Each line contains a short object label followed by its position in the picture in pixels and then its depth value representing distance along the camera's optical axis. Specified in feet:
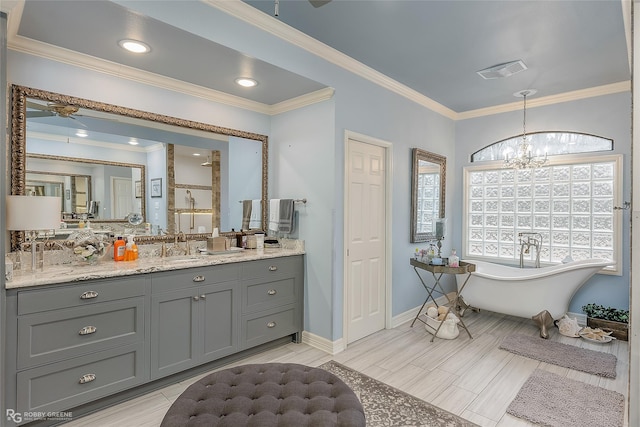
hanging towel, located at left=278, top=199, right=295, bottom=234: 11.25
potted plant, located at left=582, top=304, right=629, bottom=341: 11.64
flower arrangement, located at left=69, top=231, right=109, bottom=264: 7.67
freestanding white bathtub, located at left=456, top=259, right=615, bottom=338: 11.55
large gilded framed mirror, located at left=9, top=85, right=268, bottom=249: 7.65
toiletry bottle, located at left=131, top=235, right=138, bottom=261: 8.75
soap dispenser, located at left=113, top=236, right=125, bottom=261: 8.61
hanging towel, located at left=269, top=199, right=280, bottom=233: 11.51
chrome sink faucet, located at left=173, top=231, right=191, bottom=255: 10.02
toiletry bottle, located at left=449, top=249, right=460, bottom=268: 11.57
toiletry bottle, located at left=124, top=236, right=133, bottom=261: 8.67
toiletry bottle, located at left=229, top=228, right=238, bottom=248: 11.32
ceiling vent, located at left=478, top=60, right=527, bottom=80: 10.64
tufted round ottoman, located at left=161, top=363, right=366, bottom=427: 4.49
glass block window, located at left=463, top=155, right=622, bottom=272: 12.86
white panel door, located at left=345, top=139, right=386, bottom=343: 11.22
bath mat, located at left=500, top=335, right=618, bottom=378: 9.39
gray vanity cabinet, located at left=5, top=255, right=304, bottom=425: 6.25
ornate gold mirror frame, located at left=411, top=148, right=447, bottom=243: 13.73
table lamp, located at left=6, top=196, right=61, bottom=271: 6.45
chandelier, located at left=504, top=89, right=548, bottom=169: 12.80
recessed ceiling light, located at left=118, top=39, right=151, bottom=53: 7.44
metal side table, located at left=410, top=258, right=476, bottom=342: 11.28
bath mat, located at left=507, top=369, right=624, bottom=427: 7.08
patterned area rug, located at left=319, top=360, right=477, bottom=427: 7.03
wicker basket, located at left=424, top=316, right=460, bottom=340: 11.63
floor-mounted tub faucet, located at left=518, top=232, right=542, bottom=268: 14.02
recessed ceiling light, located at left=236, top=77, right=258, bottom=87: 9.59
